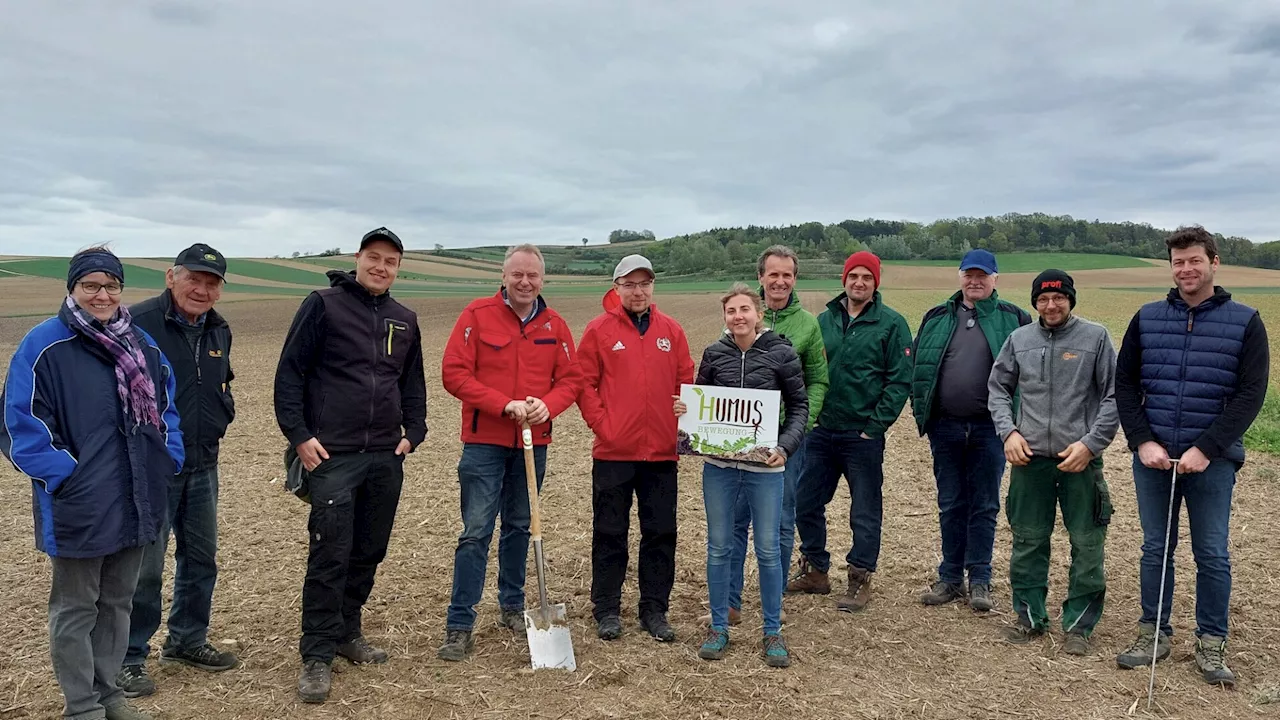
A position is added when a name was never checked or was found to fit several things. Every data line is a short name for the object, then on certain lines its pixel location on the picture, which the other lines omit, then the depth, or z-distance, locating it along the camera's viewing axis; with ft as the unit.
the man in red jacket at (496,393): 16.31
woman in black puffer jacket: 16.11
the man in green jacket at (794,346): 17.83
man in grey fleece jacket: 16.71
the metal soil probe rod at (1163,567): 14.42
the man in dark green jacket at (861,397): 18.92
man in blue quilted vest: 15.11
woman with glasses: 12.09
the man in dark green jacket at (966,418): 18.86
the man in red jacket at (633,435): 16.85
